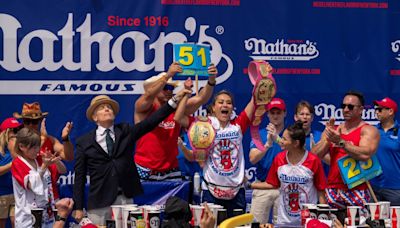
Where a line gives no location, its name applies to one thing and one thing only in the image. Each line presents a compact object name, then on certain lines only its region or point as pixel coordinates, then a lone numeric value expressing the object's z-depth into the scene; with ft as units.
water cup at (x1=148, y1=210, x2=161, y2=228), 39.02
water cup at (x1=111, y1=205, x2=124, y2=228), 40.41
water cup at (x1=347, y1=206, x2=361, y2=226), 39.14
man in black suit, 48.58
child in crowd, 46.87
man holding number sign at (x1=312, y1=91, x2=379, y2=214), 49.68
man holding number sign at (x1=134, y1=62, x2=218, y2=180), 53.85
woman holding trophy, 50.54
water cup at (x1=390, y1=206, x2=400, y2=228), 39.49
